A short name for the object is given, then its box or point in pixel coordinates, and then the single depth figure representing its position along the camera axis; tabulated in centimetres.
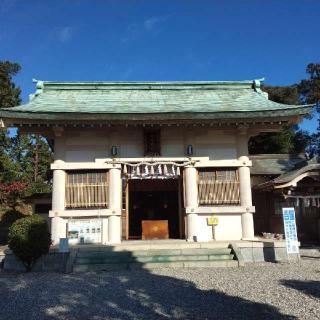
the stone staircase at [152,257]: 1184
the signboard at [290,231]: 1265
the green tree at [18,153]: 2631
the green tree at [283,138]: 3162
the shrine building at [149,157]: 1445
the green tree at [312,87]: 2855
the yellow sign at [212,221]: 1490
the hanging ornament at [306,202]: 1463
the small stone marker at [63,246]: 1234
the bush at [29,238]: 1124
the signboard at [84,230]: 1484
